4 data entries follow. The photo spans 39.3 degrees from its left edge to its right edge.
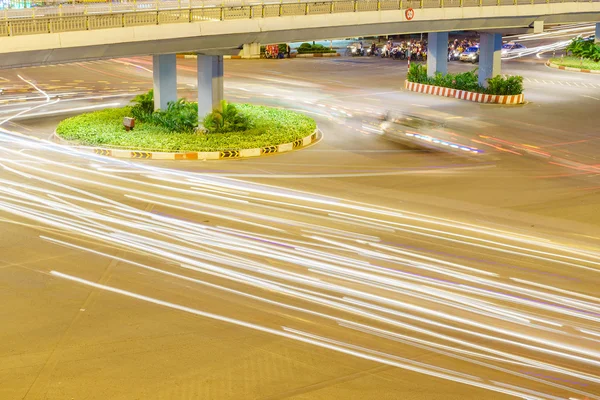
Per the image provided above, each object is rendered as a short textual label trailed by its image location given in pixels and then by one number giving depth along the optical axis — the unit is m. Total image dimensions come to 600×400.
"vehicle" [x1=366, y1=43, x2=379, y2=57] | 62.69
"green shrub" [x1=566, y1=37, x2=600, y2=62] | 54.59
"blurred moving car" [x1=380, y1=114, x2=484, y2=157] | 28.01
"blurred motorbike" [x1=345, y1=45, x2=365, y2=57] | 62.78
